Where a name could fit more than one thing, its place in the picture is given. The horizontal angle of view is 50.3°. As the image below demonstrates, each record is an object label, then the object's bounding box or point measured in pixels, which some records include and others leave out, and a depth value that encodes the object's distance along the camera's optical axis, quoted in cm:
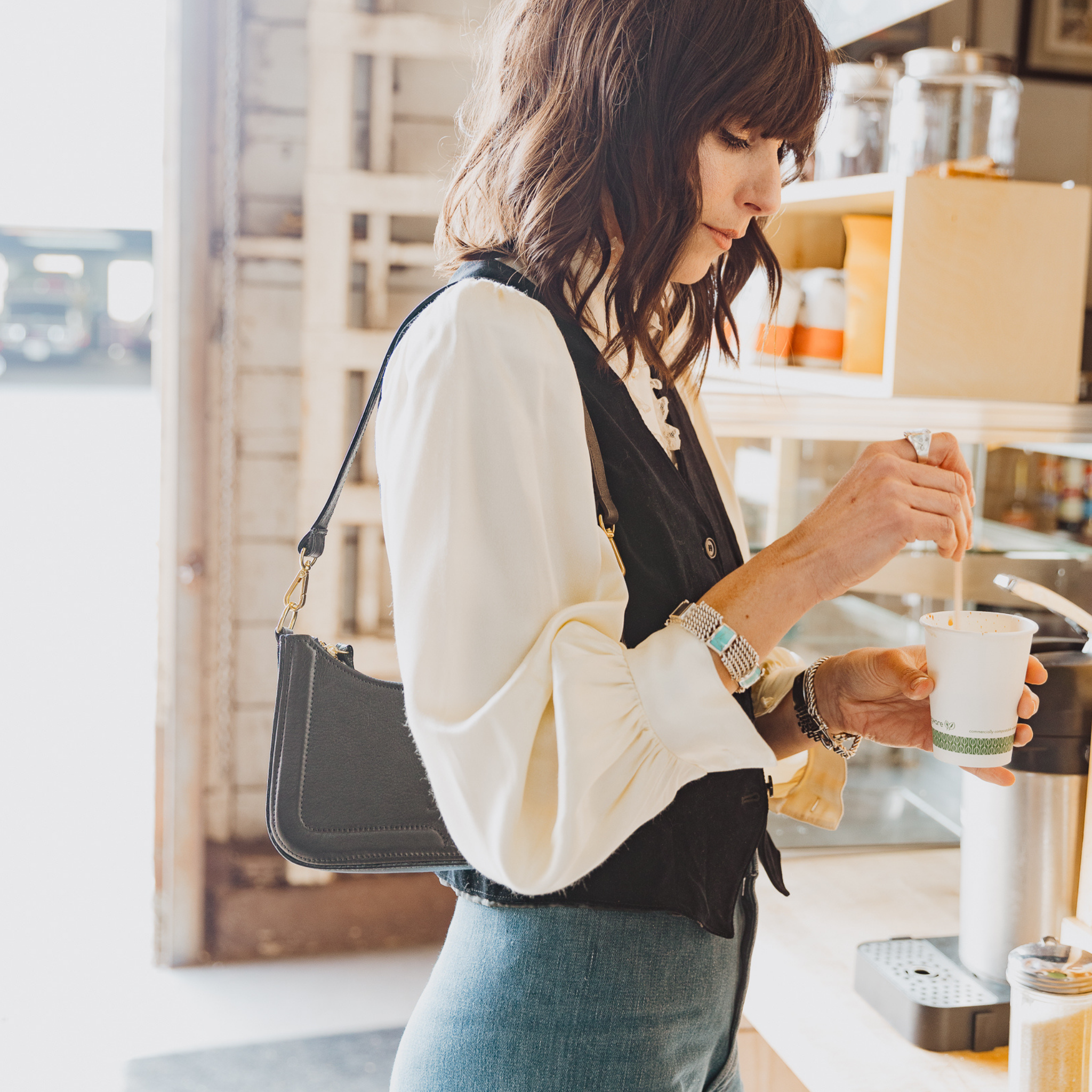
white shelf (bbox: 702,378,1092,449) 160
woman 77
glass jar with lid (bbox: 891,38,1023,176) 177
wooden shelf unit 156
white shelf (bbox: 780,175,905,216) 162
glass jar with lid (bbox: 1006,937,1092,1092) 94
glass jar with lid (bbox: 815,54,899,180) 194
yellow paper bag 172
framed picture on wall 213
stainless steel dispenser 120
